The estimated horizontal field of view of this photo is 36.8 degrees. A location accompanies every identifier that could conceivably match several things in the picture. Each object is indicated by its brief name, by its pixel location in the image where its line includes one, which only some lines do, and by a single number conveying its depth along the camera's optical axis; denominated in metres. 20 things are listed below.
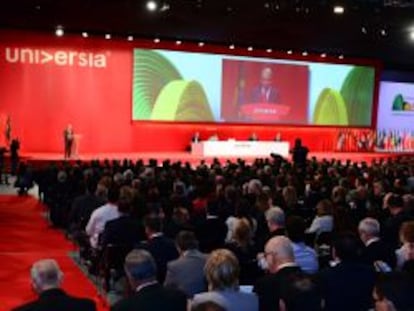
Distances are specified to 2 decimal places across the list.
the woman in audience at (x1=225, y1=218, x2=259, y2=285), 4.87
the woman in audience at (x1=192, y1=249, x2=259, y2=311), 3.45
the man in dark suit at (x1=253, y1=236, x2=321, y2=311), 3.38
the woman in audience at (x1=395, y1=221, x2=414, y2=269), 4.95
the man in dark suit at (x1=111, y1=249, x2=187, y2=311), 3.30
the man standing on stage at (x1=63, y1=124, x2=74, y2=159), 16.95
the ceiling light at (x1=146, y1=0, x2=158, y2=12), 17.09
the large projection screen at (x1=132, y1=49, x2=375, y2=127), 20.17
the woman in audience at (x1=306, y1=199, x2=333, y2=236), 6.40
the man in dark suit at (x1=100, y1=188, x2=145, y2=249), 5.89
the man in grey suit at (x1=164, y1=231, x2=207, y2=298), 4.37
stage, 16.66
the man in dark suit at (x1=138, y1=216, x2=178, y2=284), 4.99
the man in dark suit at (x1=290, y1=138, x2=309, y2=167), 14.86
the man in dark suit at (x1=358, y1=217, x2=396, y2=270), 4.90
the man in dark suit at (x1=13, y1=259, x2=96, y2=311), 3.28
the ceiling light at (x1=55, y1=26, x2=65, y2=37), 18.36
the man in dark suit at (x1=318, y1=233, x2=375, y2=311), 3.99
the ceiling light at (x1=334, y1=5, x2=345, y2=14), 17.12
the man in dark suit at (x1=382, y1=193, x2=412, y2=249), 6.16
